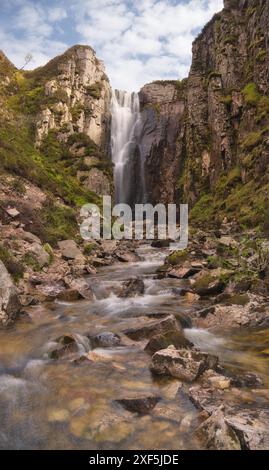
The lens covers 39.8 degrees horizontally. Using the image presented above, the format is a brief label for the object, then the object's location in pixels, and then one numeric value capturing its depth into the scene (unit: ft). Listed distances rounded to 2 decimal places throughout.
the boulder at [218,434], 12.76
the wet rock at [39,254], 42.11
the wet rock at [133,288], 38.12
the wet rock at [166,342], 21.85
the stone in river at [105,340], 23.75
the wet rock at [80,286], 36.43
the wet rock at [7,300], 26.81
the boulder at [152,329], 24.62
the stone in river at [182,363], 18.43
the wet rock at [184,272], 45.39
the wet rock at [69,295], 34.96
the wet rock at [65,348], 21.74
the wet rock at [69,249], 50.08
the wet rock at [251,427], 12.62
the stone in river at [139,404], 15.76
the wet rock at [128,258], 62.21
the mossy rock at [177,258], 53.16
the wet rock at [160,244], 81.10
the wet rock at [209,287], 36.35
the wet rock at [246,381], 17.83
